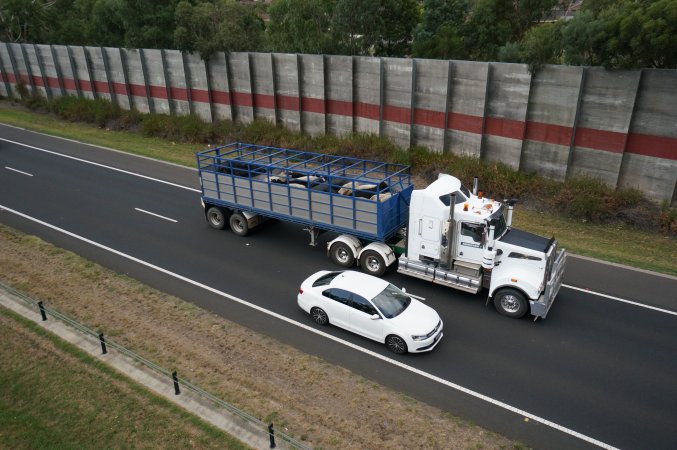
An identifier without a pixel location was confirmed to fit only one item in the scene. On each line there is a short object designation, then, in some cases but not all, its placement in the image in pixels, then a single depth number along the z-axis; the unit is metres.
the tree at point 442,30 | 28.20
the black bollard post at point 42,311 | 13.50
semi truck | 14.09
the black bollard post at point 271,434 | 9.37
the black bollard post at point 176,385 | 10.91
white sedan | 12.52
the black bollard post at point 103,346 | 12.29
